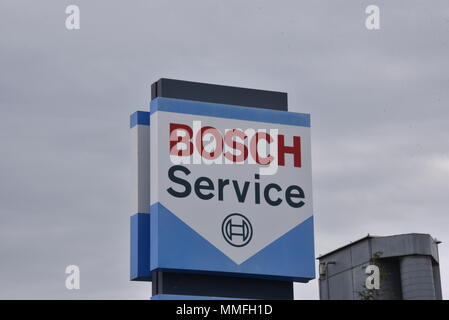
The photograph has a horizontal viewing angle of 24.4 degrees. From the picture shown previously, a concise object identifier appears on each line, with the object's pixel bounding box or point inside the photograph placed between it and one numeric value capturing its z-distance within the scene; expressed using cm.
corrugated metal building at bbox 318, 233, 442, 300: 5084
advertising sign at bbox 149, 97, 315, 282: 3628
